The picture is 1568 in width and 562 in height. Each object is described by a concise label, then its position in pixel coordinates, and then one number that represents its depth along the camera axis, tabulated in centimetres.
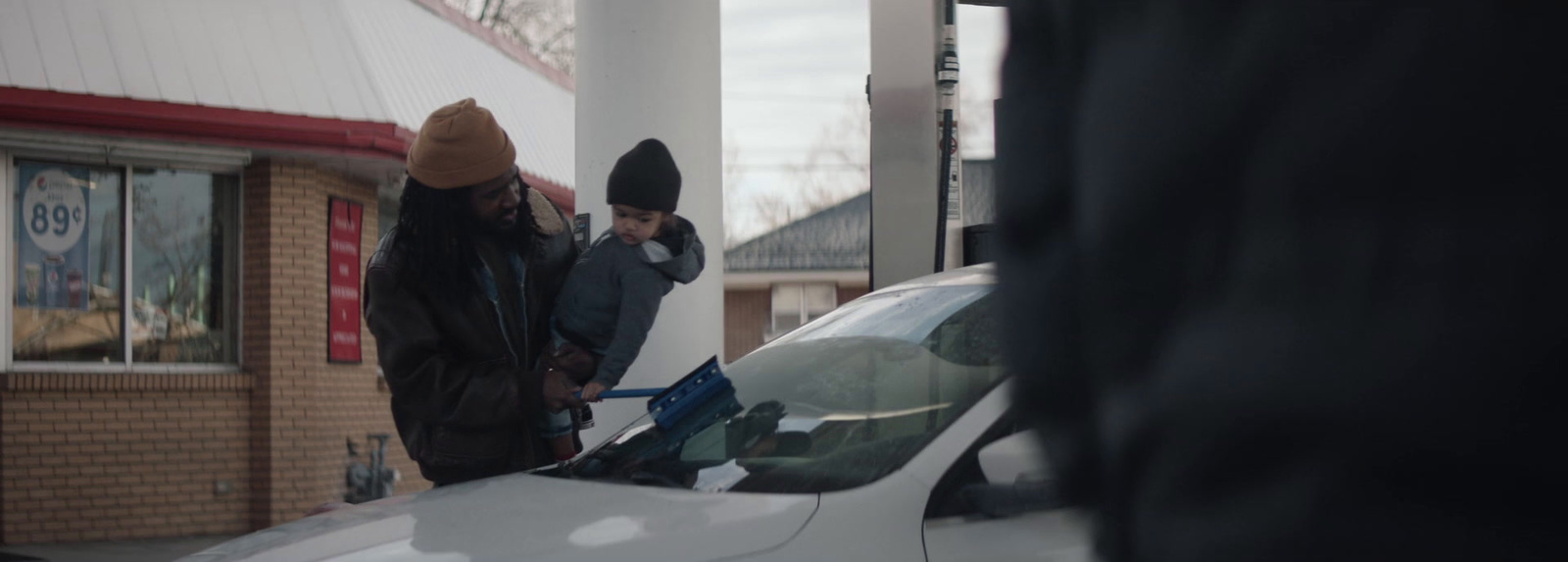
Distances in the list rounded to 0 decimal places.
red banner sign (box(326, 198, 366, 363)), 1078
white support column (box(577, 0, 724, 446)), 544
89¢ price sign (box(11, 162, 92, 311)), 939
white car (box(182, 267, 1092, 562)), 272
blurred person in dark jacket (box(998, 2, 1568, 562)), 59
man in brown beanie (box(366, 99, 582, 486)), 362
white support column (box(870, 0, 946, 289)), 488
